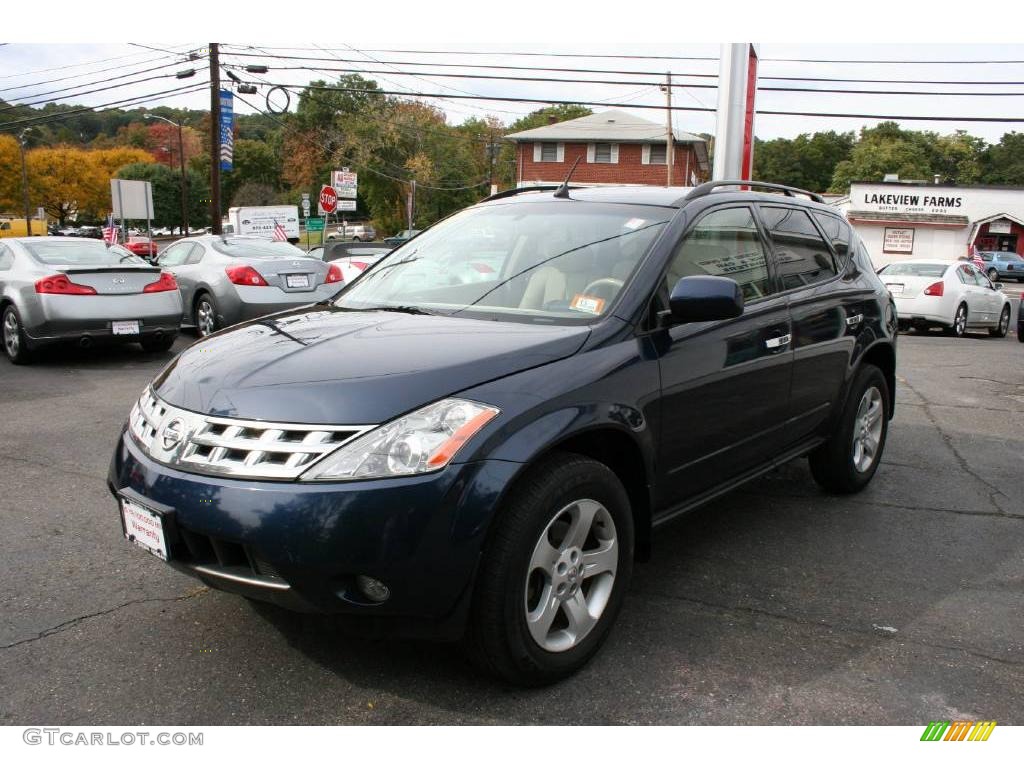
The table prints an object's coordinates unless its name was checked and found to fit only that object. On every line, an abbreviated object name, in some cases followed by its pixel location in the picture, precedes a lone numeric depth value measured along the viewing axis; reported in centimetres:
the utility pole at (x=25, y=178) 7056
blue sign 2623
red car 3709
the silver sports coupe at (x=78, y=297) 931
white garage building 4816
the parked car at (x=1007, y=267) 4106
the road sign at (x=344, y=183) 3456
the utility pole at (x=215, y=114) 2494
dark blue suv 252
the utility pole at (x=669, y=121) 3464
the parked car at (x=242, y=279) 1109
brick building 5131
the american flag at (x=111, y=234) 3263
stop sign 2880
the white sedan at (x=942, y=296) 1572
